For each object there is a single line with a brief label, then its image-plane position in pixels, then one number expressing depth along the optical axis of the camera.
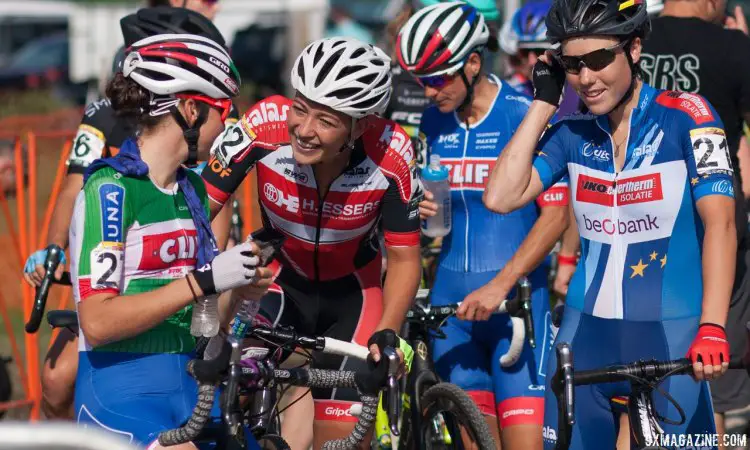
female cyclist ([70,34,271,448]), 7.84
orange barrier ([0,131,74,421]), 16.80
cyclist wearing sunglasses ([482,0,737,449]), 8.96
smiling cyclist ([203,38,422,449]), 9.75
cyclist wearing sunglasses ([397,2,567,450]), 12.45
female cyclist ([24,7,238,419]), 12.86
